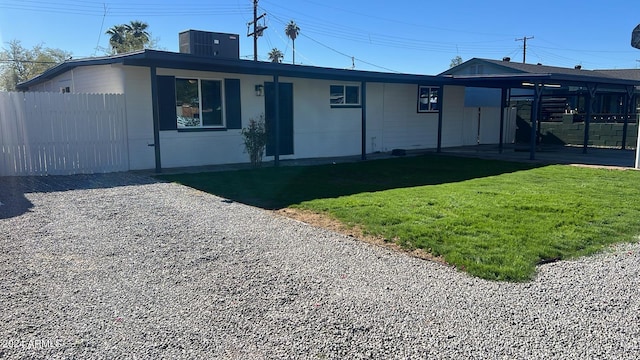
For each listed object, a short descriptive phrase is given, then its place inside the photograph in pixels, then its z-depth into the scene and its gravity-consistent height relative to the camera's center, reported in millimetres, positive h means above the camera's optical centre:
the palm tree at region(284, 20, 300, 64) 61188 +10978
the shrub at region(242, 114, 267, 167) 11766 -553
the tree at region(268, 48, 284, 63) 64000 +8806
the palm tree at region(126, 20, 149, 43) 41938 +7624
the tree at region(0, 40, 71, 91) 38188 +4502
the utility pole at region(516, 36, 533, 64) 52094 +7251
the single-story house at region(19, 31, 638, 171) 11062 +437
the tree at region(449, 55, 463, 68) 78300 +9231
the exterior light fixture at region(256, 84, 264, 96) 12866 +749
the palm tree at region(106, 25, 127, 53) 41281 +6857
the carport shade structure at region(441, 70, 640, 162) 13664 +1107
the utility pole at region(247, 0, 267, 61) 33603 +6347
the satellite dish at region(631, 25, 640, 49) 12312 +2021
